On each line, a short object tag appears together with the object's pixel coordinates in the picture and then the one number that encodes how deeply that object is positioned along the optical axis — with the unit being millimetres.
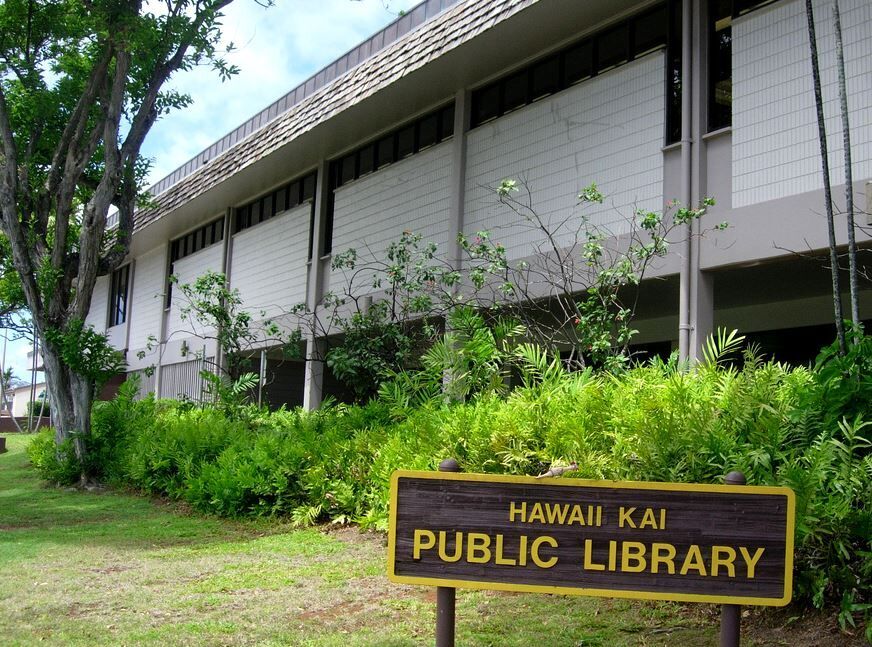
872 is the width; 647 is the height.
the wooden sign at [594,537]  3516
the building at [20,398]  74188
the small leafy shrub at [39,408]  41594
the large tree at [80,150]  14234
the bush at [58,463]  15195
